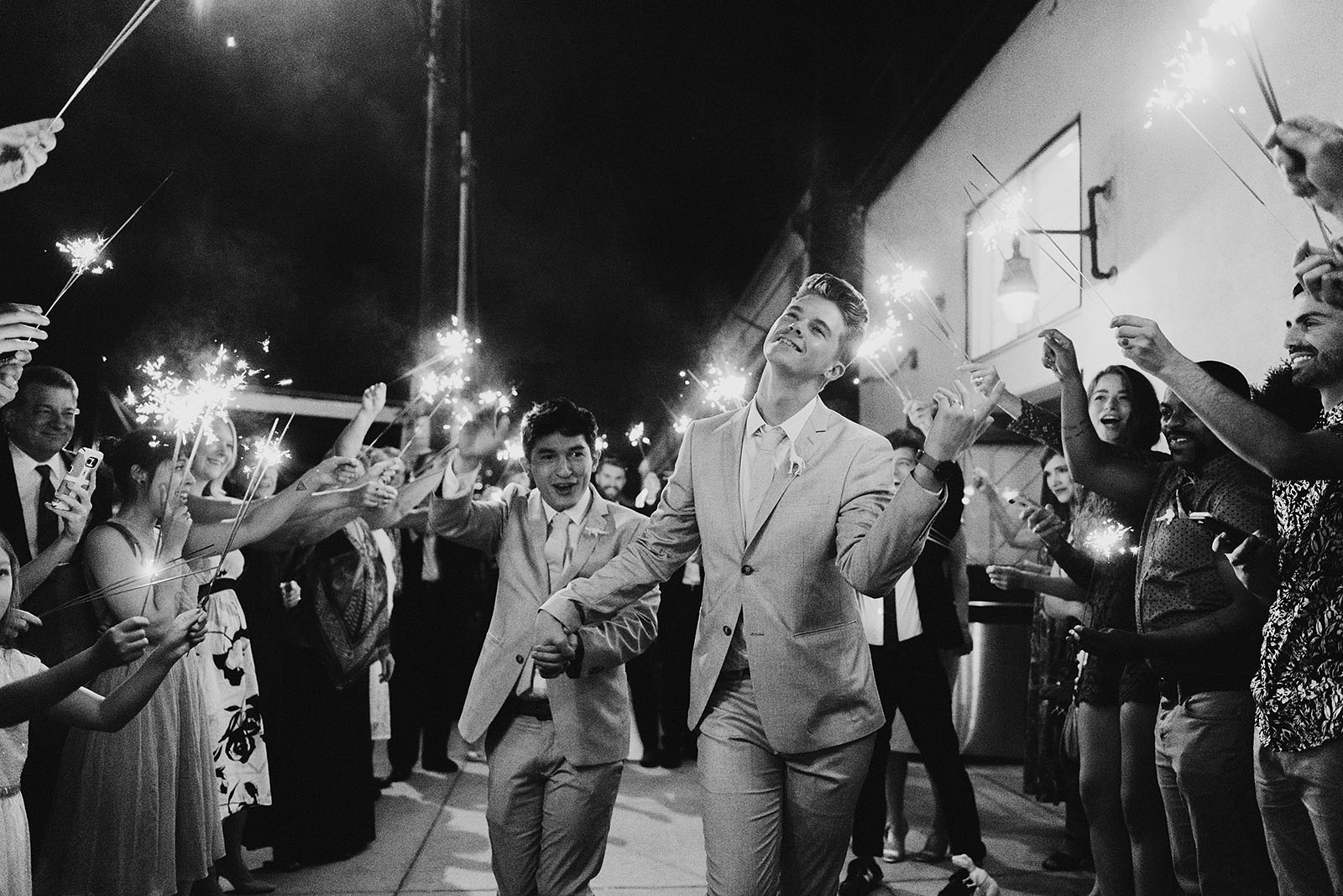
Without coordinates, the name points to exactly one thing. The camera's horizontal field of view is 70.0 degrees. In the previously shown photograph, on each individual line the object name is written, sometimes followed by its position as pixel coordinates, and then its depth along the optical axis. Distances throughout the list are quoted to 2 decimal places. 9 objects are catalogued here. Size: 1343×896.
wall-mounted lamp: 7.23
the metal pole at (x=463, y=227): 11.01
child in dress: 2.33
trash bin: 7.40
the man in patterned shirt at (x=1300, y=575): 2.22
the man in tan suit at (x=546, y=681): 3.20
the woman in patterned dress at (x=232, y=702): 4.34
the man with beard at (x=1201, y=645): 3.01
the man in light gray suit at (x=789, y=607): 2.55
